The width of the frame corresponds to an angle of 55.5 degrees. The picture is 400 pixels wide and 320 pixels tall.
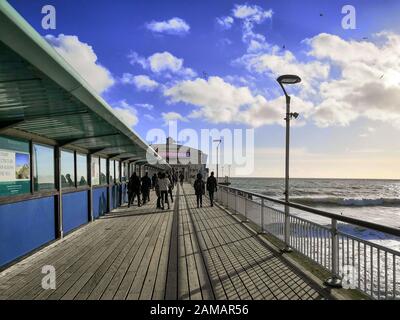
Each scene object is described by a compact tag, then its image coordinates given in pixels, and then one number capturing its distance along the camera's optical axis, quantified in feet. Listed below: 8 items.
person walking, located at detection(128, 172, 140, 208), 51.09
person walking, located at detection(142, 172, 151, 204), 54.55
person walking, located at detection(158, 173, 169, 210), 49.49
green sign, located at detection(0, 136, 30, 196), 19.20
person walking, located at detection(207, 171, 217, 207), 53.06
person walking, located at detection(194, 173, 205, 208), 53.26
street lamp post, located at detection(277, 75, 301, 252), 25.77
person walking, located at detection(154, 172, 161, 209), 50.01
